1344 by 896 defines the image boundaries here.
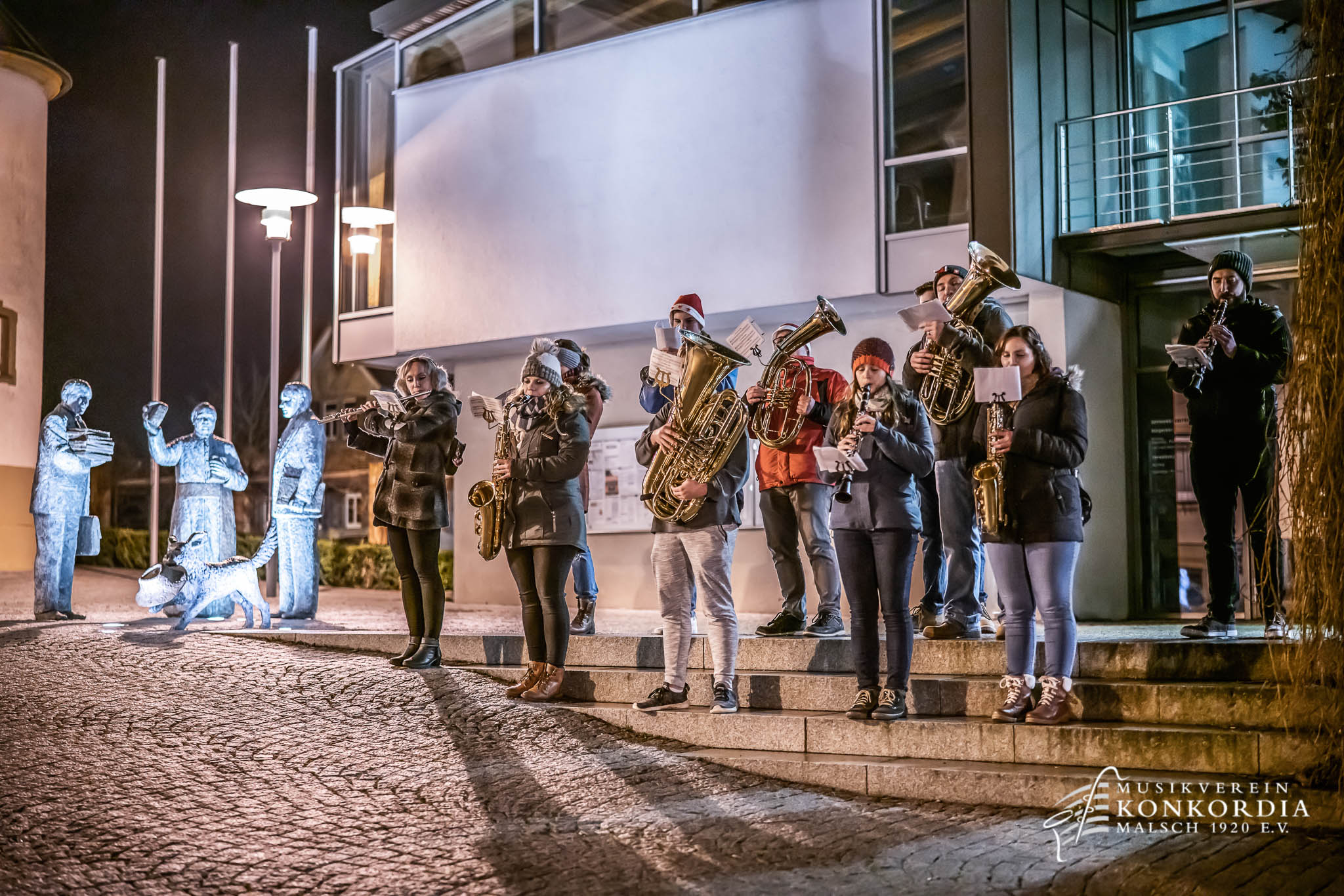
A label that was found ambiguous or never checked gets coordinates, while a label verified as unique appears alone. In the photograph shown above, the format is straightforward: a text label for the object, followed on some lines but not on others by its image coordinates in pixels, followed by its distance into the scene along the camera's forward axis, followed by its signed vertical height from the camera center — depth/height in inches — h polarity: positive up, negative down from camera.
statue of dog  398.0 -15.3
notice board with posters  578.9 +19.1
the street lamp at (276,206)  478.3 +117.1
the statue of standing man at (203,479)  436.8 +16.9
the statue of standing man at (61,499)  440.5 +10.9
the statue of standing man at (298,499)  428.5 +9.9
